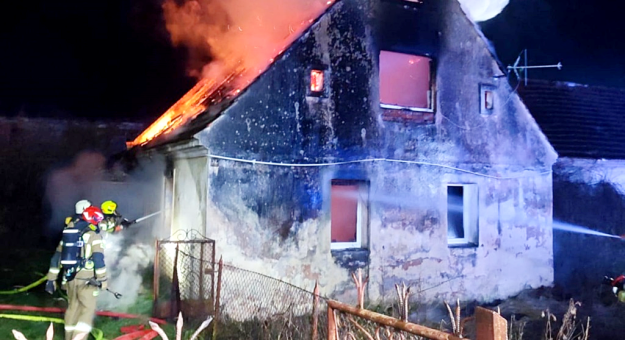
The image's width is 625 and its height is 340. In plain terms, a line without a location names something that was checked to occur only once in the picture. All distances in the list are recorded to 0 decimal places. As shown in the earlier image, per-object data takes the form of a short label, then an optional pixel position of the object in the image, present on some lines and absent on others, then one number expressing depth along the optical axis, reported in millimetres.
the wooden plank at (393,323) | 2752
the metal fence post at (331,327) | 3764
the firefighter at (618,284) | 7414
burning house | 8406
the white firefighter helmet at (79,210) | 6680
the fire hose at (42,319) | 6818
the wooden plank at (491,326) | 2434
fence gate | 7473
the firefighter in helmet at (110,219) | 6852
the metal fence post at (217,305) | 6780
